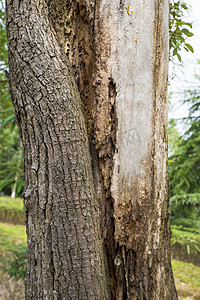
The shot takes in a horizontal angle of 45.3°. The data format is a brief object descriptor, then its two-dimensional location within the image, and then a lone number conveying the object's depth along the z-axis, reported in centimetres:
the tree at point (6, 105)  305
